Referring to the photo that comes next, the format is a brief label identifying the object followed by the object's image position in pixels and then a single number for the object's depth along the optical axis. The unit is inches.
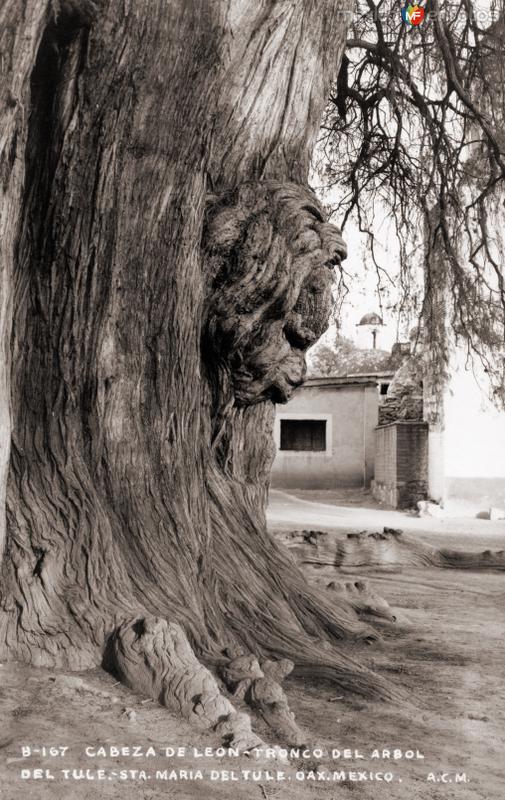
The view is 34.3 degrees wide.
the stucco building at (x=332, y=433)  976.9
